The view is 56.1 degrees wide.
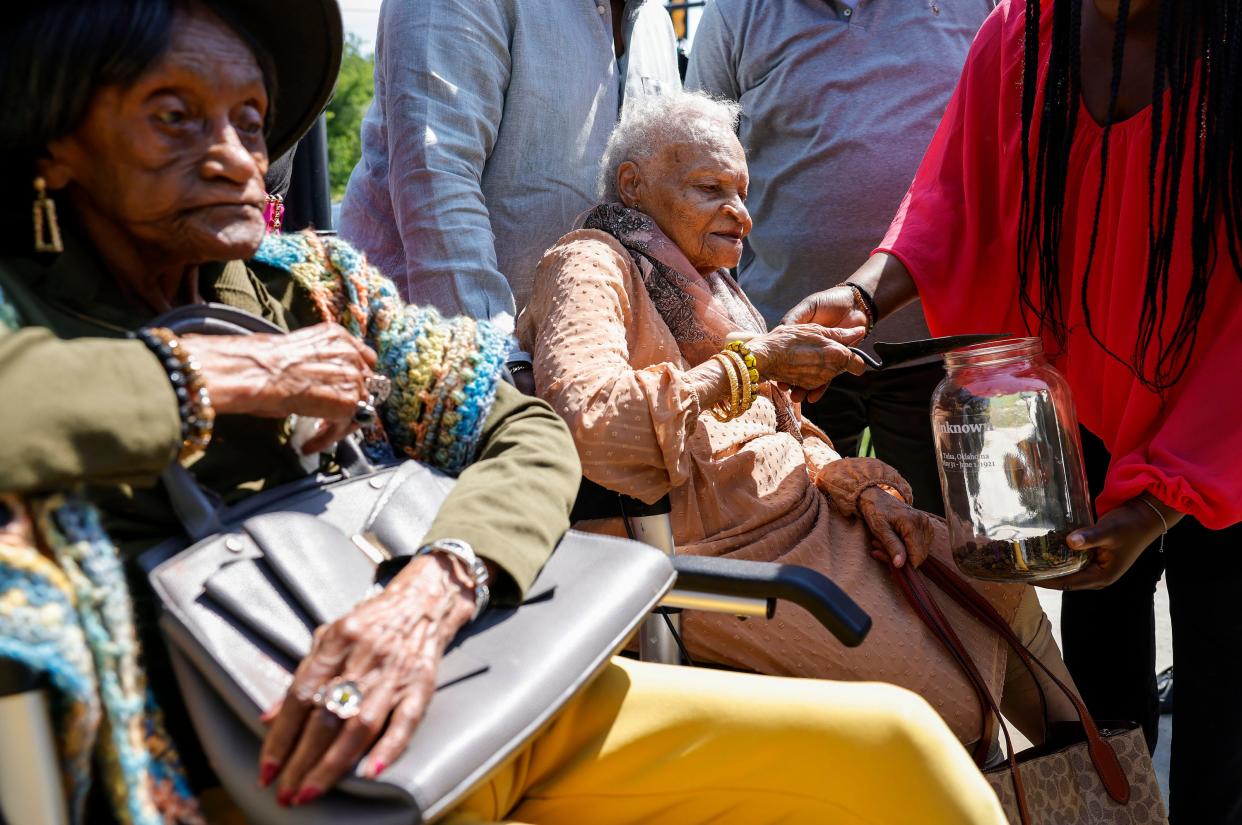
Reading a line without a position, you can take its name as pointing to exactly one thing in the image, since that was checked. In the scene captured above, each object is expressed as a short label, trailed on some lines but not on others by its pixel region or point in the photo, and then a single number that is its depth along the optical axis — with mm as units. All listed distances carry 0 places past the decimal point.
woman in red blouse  2109
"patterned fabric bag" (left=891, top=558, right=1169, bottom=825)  2008
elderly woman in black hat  1210
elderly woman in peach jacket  2150
